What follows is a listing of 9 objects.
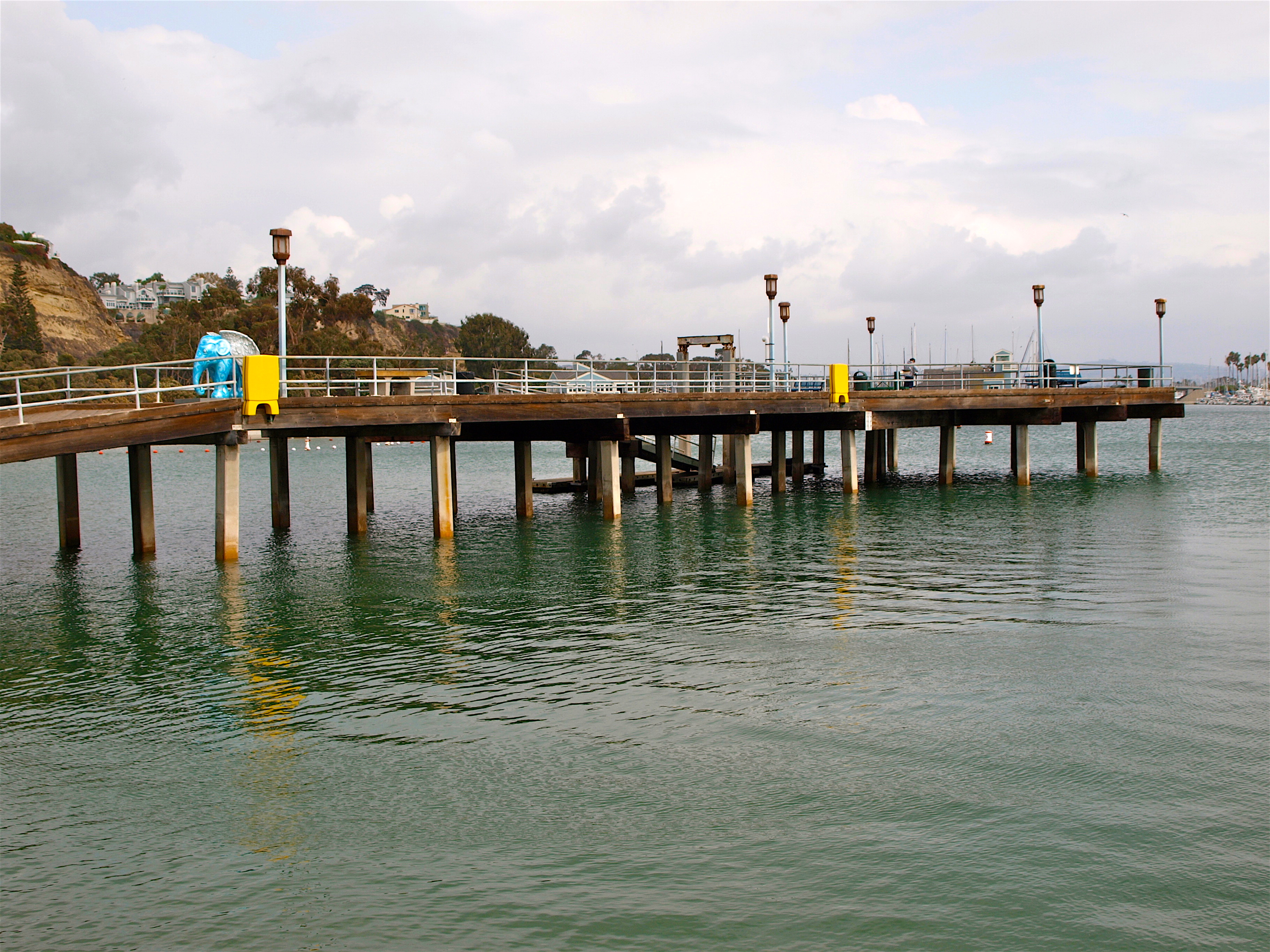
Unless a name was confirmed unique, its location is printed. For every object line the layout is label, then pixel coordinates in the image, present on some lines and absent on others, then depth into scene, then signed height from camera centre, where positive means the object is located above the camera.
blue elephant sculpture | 24.89 +1.50
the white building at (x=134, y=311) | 176.00 +20.58
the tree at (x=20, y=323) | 92.69 +9.52
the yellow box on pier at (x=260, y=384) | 23.41 +0.95
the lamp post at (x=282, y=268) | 24.72 +3.69
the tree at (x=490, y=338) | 160.75 +12.52
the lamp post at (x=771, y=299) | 41.69 +4.42
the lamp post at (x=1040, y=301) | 43.88 +4.53
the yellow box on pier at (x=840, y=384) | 36.06 +0.91
